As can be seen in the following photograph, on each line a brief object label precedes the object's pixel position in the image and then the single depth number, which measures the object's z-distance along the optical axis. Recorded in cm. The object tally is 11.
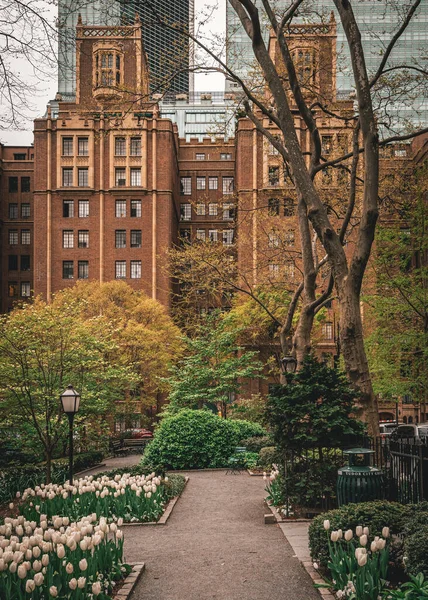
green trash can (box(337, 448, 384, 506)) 964
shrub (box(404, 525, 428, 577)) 640
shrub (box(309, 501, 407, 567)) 801
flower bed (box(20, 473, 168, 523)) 1207
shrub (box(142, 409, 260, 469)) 2456
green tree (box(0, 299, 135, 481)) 2130
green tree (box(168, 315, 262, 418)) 3816
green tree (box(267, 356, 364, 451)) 1268
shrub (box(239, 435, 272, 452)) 2653
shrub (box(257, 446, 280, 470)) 1971
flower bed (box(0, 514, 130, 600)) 641
